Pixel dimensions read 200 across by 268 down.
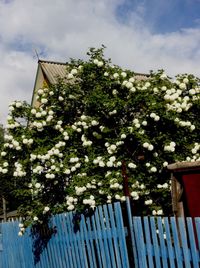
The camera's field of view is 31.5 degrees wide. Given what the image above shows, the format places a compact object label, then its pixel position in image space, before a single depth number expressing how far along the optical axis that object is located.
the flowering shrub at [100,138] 7.32
